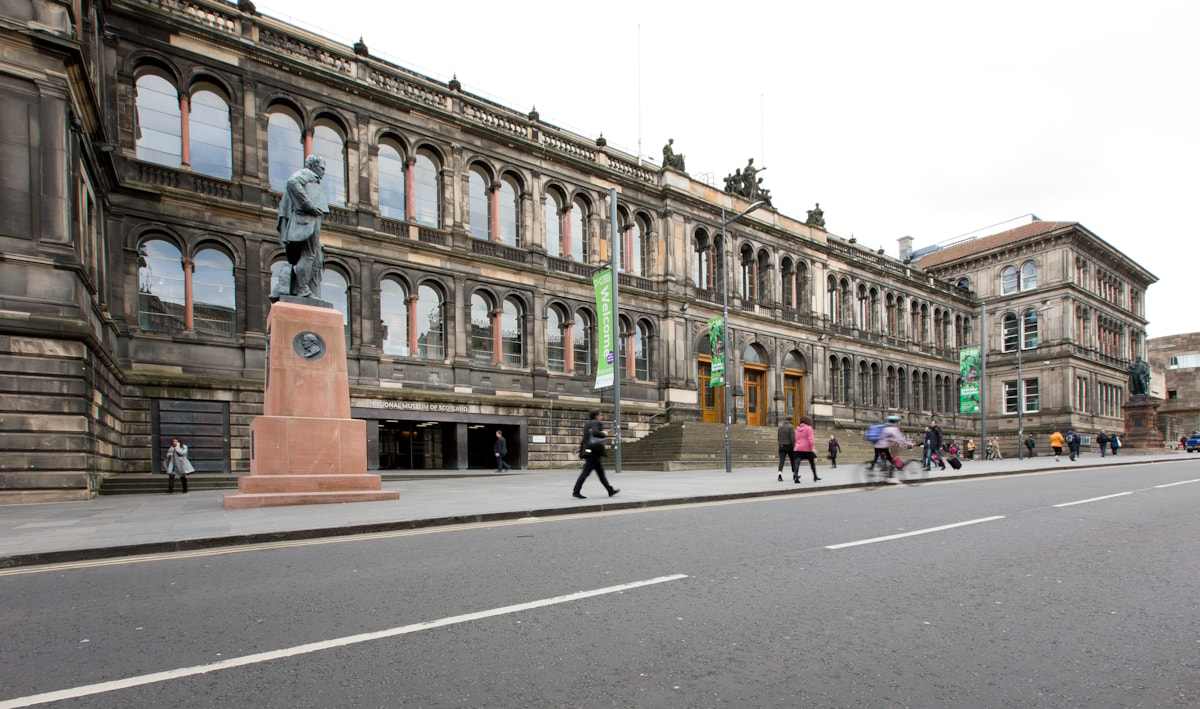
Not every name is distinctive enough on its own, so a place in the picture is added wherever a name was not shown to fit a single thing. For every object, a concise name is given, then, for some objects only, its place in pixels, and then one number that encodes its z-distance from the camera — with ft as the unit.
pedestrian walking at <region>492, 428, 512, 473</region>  80.49
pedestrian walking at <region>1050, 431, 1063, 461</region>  101.73
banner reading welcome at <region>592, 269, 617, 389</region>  74.69
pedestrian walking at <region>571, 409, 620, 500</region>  40.04
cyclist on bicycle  50.70
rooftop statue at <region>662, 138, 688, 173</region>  110.01
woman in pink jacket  55.64
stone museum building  45.21
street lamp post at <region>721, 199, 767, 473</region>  71.75
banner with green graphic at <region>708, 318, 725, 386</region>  94.79
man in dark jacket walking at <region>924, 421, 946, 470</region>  77.15
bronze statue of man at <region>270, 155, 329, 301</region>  42.29
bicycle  52.38
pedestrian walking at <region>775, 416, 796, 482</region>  57.47
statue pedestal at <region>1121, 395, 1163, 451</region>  149.07
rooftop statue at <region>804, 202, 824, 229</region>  135.44
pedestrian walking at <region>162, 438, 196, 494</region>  55.01
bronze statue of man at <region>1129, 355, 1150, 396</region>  162.91
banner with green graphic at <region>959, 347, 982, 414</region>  123.85
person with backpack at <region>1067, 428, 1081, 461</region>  101.31
